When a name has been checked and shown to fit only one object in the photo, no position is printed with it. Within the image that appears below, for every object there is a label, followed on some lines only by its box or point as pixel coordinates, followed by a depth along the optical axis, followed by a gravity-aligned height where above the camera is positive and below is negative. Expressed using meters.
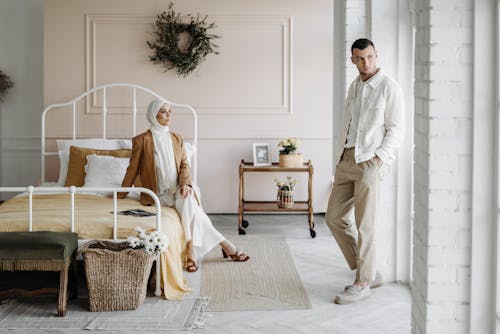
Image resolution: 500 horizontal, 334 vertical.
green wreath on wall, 7.87 +1.05
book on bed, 5.54 -0.39
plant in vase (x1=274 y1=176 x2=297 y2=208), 7.42 -0.35
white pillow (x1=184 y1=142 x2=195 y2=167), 7.17 +0.04
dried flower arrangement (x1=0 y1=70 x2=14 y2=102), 8.23 +0.67
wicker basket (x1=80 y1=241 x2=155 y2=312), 4.84 -0.71
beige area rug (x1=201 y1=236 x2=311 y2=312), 5.09 -0.84
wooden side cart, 7.32 -0.45
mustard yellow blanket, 5.17 -0.44
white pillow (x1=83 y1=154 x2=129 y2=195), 6.70 -0.14
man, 5.03 +0.05
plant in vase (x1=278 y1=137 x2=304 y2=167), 7.49 -0.01
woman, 5.86 -0.17
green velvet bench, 4.72 -0.57
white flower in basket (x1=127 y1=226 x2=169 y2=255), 4.95 -0.52
